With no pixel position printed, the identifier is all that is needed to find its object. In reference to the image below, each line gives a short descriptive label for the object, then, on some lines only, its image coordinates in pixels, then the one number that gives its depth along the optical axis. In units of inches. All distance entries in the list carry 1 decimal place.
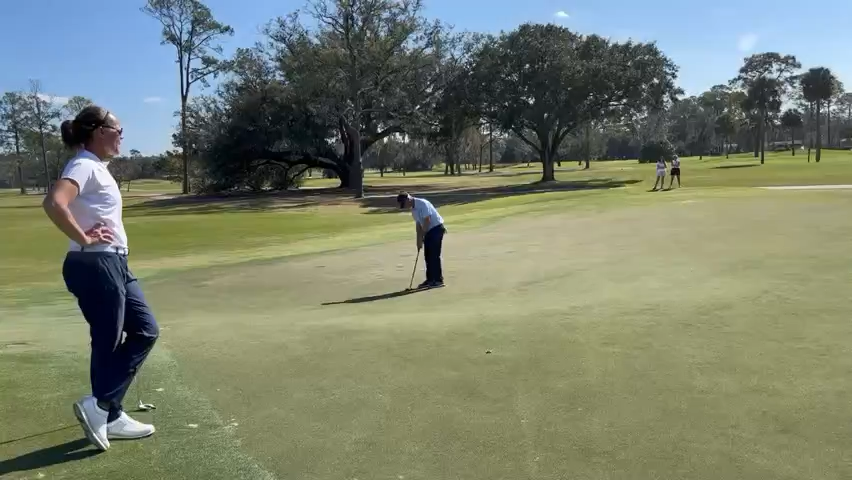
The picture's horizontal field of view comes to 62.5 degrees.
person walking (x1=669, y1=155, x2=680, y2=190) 1605.6
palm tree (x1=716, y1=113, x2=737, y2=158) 4832.7
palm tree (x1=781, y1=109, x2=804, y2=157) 4510.3
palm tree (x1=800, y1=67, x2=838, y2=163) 3607.3
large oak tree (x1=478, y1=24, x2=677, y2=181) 2177.7
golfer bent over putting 514.9
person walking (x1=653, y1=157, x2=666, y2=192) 1621.6
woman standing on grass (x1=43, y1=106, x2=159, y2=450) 180.2
